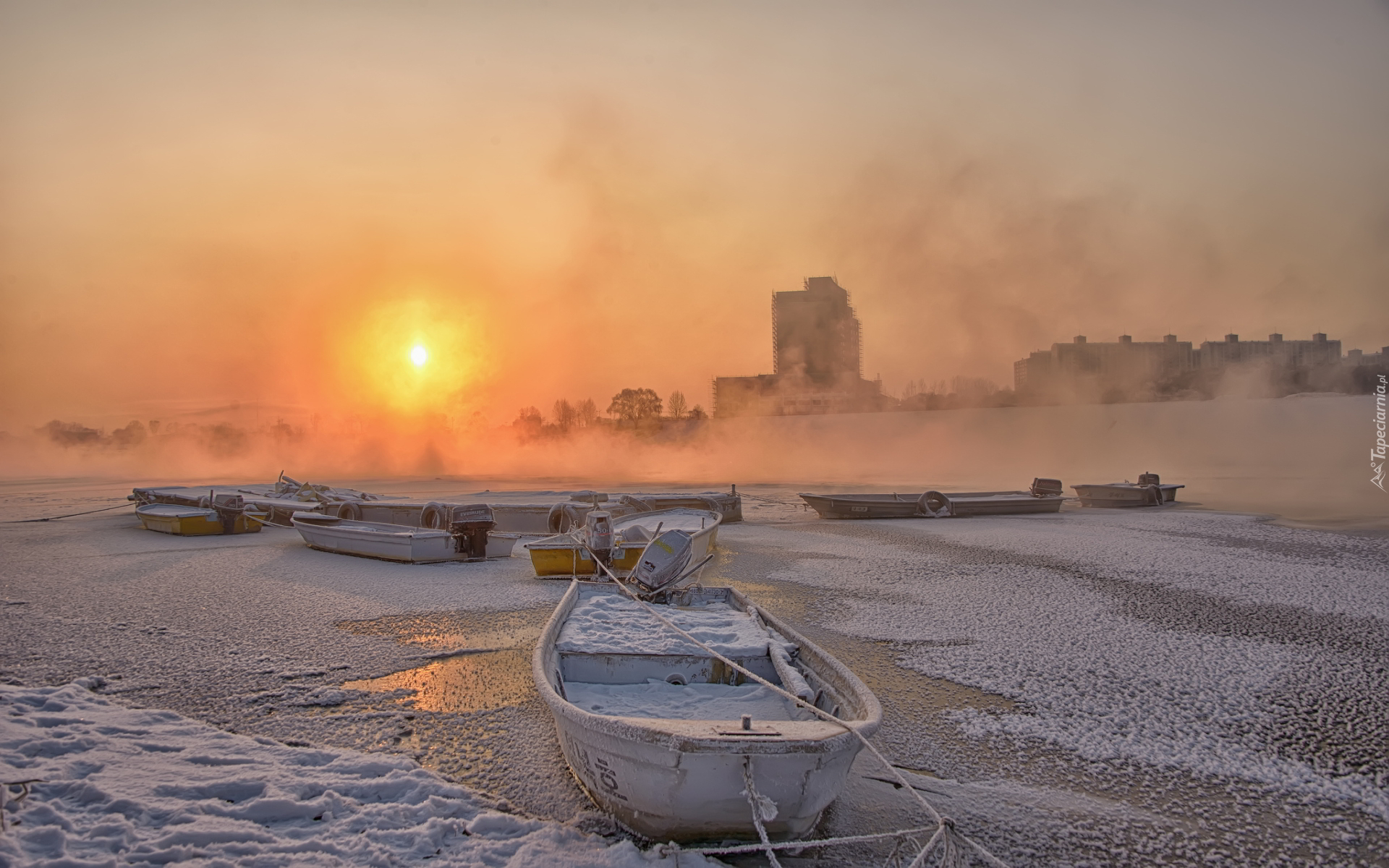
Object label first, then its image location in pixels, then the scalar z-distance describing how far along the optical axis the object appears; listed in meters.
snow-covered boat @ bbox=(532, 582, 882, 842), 4.28
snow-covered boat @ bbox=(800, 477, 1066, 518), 27.55
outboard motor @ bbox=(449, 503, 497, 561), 17.34
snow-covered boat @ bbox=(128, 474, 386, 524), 25.16
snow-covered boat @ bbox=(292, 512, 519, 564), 16.88
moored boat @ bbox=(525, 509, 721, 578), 14.88
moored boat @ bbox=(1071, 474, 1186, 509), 31.58
